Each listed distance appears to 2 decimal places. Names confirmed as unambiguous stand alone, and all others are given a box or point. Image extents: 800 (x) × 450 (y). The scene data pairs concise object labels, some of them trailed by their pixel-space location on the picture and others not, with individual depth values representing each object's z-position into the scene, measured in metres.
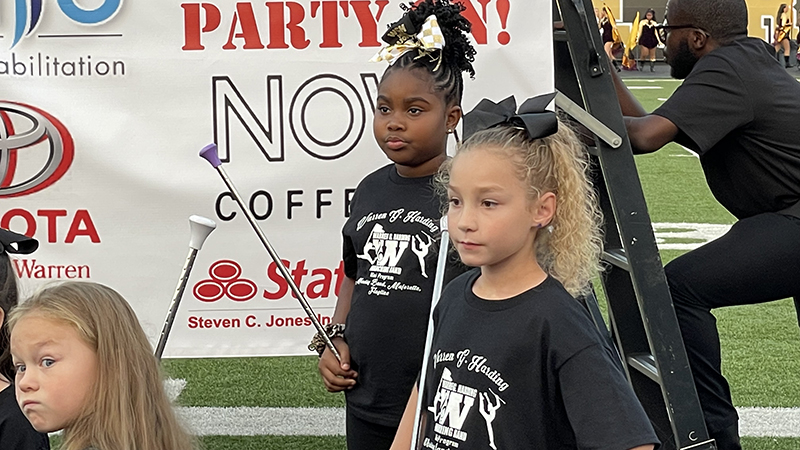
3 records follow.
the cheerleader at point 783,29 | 30.86
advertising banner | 4.12
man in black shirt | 3.72
